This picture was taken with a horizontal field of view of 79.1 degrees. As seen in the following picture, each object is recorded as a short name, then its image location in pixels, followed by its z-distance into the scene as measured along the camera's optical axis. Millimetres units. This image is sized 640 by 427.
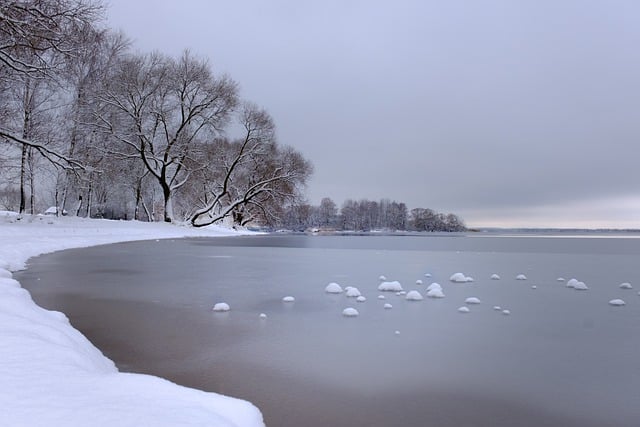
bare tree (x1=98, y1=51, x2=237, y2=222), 29078
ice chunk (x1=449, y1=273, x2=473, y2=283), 9406
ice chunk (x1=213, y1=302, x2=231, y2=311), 6016
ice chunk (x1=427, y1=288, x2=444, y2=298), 7402
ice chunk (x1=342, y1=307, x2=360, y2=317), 5785
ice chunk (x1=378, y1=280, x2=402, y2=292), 8000
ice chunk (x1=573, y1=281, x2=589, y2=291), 8293
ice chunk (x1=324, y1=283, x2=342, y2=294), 7676
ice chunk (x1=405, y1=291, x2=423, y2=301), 7095
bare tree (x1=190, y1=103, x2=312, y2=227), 36438
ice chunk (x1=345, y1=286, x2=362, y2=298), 7345
